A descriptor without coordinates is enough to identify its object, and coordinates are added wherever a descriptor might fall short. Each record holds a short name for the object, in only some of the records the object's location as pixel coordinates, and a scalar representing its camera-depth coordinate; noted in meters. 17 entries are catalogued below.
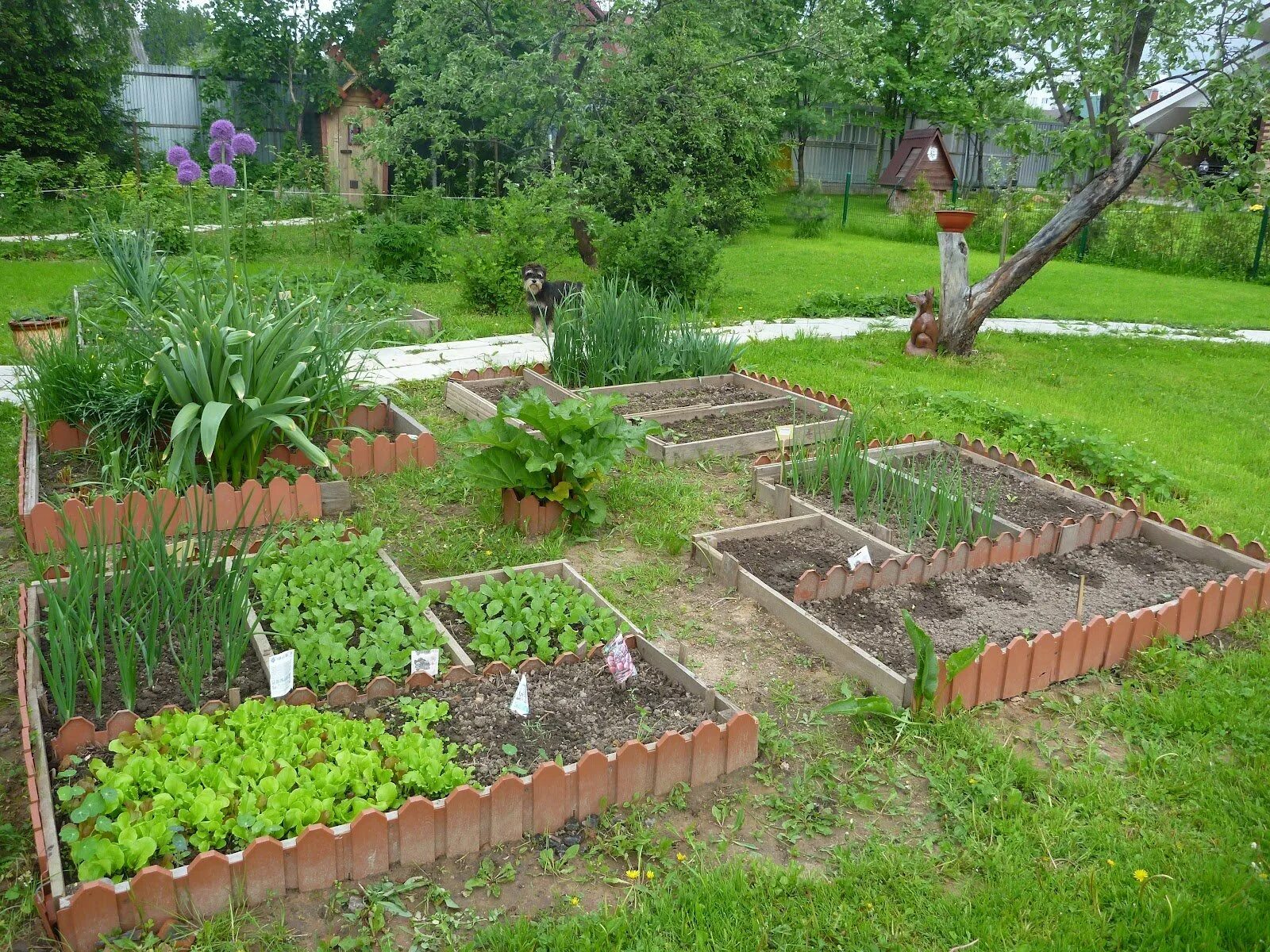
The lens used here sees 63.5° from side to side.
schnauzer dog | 8.66
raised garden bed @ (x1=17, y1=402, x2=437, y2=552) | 4.06
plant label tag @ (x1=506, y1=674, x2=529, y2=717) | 2.99
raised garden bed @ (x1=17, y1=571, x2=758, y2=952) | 2.25
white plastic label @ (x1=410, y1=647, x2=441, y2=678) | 3.16
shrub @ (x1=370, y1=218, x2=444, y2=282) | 11.84
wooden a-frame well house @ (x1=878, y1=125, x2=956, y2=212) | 26.22
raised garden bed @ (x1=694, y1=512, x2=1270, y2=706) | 3.48
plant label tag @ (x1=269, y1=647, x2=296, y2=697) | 2.98
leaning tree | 7.73
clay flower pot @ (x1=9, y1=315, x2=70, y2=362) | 6.49
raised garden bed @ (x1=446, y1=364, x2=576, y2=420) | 6.43
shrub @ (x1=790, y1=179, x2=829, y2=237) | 20.03
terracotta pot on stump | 8.47
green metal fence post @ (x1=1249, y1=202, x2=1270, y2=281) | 15.28
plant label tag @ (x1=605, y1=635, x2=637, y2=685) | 3.15
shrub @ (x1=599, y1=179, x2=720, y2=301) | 9.84
